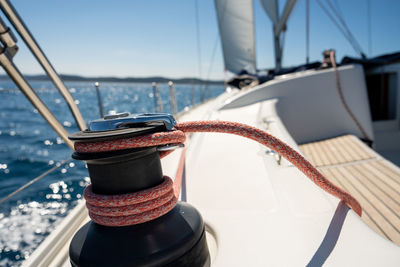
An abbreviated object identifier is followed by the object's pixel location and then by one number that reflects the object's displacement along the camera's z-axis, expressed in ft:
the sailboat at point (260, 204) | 1.34
